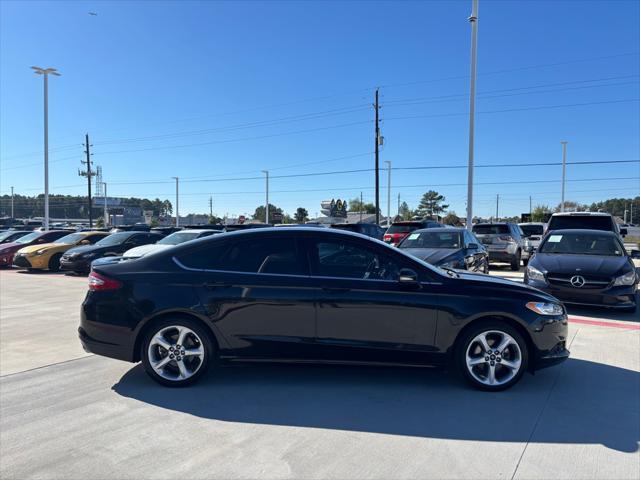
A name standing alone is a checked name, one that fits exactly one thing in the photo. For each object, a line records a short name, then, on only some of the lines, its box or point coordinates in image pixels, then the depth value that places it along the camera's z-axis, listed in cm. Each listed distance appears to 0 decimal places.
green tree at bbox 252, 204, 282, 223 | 10934
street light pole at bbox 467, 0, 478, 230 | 1495
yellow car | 1692
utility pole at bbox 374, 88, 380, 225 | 3129
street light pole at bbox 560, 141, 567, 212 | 3903
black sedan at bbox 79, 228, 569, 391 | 430
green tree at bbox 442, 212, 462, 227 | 6979
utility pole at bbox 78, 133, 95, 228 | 5105
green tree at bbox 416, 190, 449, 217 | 10912
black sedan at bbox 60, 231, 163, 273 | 1567
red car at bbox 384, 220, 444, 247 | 1938
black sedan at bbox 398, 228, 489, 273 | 989
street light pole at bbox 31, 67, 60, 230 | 2536
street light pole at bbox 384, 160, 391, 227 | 4794
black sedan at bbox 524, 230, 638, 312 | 759
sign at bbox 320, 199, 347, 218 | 4457
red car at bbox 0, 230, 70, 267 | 1895
